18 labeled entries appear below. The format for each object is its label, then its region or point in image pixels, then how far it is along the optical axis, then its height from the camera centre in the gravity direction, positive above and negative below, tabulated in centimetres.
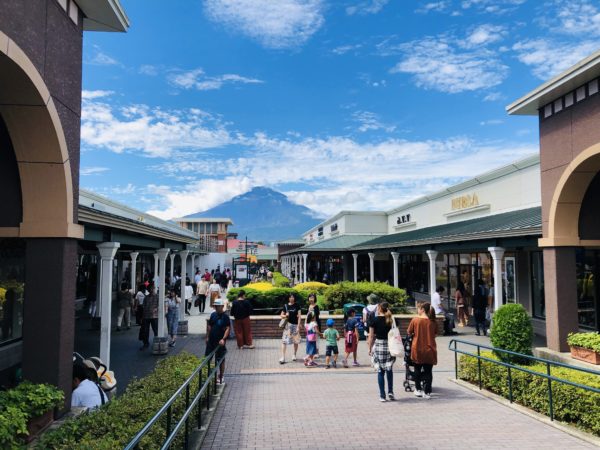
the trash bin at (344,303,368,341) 1498 -188
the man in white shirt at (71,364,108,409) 696 -195
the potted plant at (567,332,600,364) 926 -172
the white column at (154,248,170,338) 1381 -96
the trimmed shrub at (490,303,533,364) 902 -135
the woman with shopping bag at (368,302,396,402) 797 -153
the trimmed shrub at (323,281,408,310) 1861 -118
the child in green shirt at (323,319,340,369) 1124 -191
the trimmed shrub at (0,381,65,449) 496 -173
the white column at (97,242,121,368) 914 -79
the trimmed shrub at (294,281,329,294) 2198 -109
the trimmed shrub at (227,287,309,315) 1772 -132
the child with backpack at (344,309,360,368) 1126 -173
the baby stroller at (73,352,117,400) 784 -198
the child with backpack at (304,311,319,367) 1138 -185
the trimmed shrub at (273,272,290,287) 2855 -107
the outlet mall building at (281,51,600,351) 1012 +126
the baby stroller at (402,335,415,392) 877 -189
